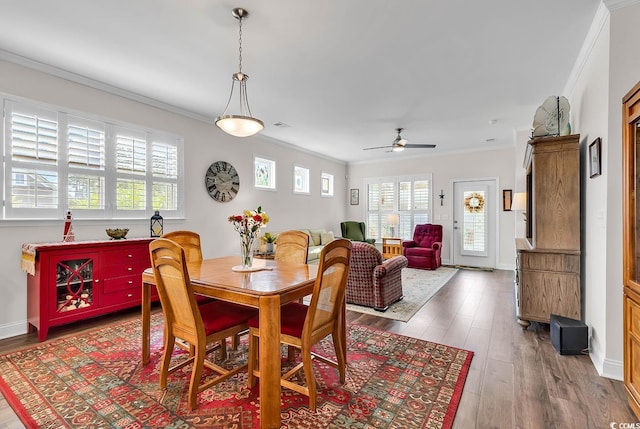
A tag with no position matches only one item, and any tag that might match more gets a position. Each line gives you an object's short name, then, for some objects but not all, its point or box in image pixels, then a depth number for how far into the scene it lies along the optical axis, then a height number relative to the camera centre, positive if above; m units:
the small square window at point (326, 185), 7.96 +0.80
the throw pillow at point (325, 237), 6.94 -0.54
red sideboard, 2.96 -0.72
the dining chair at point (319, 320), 1.88 -0.73
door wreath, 7.04 +0.28
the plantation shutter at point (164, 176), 4.26 +0.54
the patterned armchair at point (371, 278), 3.82 -0.83
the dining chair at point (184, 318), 1.87 -0.74
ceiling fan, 5.20 +1.21
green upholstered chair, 8.21 -0.43
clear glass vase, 2.46 -0.30
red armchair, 6.58 -0.75
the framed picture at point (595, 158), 2.43 +0.48
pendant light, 2.59 +0.79
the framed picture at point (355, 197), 8.81 +0.50
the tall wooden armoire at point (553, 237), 2.96 -0.22
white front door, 6.93 -0.19
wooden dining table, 1.75 -0.52
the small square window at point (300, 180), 7.00 +0.81
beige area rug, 3.77 -1.21
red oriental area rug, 1.82 -1.23
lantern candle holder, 4.02 -0.16
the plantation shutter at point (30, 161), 3.04 +0.54
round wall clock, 4.94 +0.55
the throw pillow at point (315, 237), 6.72 -0.52
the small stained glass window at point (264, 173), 5.95 +0.83
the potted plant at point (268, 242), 5.24 -0.49
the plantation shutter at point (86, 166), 3.46 +0.56
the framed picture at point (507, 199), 6.64 +0.35
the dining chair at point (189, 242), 2.95 -0.29
